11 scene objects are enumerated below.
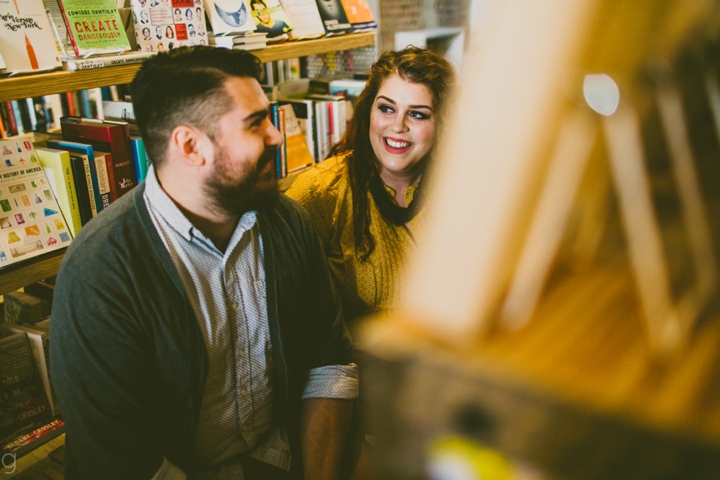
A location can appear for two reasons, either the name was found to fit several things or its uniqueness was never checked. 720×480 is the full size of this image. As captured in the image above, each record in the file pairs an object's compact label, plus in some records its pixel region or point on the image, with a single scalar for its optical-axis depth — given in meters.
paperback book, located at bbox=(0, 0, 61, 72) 1.20
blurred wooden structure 0.23
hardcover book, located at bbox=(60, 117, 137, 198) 1.48
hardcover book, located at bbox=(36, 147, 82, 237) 1.35
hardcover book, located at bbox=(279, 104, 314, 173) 2.12
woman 1.67
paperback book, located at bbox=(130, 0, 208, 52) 1.51
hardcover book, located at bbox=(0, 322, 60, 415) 1.46
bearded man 1.01
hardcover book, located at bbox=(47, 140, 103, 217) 1.41
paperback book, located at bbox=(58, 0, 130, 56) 1.32
